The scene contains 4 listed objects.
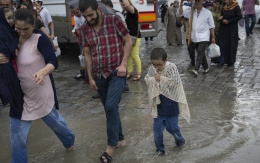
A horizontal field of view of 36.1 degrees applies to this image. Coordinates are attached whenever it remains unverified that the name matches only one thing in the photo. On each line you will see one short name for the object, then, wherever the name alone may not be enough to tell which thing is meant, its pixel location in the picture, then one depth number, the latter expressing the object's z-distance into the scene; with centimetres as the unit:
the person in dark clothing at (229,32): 884
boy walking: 421
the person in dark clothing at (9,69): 367
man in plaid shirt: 415
